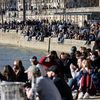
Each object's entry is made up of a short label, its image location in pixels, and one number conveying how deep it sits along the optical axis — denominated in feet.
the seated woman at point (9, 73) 35.55
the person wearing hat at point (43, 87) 30.25
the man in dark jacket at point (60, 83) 32.12
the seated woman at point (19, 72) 43.04
